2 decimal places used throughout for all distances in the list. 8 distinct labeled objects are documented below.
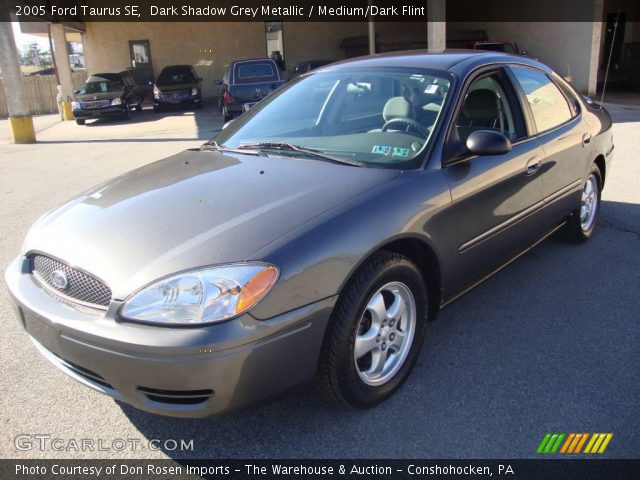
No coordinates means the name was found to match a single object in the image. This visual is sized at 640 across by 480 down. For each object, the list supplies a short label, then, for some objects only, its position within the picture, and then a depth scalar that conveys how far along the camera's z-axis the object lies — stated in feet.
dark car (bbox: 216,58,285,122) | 44.68
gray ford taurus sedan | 6.86
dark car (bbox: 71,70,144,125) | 58.70
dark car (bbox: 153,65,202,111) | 66.69
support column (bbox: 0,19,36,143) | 45.27
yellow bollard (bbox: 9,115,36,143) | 45.75
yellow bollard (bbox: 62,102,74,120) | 66.18
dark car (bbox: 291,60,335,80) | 60.95
